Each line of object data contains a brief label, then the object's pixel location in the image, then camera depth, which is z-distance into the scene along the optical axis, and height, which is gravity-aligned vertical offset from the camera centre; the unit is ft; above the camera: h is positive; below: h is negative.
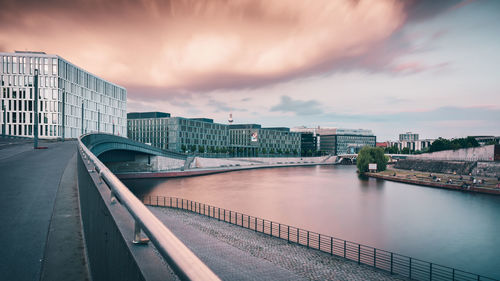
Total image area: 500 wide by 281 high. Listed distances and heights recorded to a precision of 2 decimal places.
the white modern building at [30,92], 275.80 +43.56
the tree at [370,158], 315.99 -18.97
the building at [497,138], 598.84 +8.85
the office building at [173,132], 409.08 +9.88
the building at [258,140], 545.03 -1.13
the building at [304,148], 633.94 -17.87
